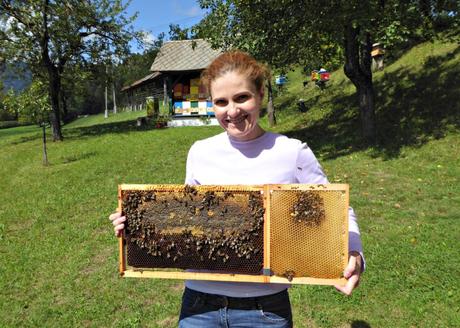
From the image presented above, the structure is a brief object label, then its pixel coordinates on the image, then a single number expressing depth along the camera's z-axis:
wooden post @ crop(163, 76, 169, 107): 29.79
